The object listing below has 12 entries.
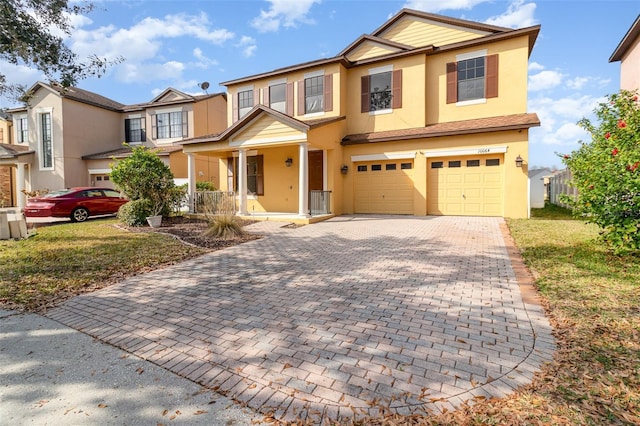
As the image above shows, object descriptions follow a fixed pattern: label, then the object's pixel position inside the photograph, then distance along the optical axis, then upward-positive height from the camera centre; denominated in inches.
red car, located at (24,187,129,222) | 512.4 -13.5
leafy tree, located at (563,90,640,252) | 229.5 +11.6
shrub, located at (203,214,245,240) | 377.7 -38.8
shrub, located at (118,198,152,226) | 456.4 -23.5
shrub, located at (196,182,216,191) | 664.1 +18.8
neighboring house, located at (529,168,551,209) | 709.9 +7.5
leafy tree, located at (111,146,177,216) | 449.1 +24.0
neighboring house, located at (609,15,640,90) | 540.8 +251.1
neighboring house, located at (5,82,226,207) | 818.8 +167.2
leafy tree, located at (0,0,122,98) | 262.4 +130.7
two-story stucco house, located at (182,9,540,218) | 508.7 +108.4
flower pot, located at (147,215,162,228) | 453.7 -35.8
